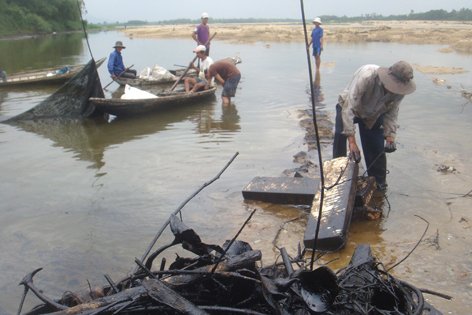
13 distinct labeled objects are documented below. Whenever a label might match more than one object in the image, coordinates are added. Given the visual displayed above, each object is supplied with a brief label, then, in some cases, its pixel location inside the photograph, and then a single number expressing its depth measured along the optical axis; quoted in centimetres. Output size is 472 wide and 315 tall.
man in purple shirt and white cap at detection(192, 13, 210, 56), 1249
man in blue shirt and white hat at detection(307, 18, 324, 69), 1305
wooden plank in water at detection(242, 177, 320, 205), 409
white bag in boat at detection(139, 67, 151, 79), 1195
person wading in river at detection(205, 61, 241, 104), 933
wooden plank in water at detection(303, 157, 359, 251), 308
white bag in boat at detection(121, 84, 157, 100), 861
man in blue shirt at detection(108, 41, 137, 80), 1128
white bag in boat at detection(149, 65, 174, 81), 1184
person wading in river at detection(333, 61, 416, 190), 356
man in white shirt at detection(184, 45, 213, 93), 977
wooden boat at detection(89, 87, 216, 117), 774
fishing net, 827
